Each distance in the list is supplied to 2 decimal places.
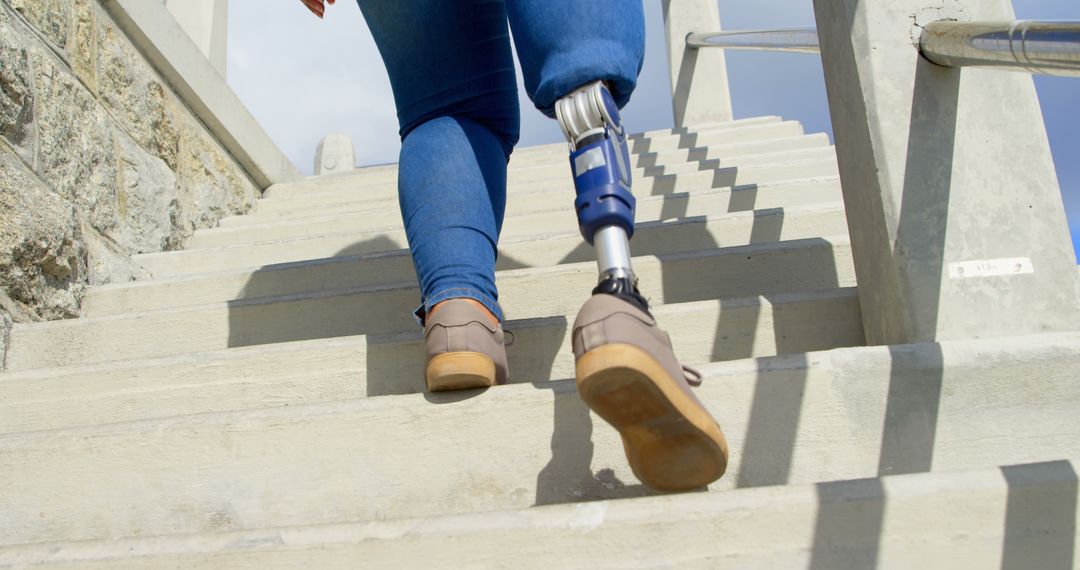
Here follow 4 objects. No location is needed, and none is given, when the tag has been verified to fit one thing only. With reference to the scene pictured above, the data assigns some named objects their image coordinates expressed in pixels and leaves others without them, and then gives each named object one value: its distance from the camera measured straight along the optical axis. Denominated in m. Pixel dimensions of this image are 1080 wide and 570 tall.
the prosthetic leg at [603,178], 1.03
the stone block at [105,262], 2.15
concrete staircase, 0.86
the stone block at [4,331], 1.76
